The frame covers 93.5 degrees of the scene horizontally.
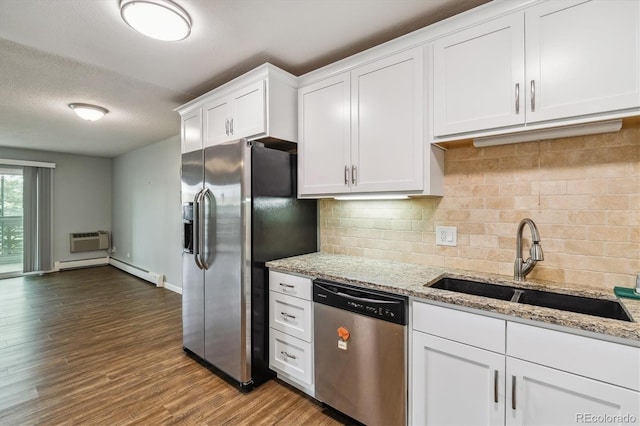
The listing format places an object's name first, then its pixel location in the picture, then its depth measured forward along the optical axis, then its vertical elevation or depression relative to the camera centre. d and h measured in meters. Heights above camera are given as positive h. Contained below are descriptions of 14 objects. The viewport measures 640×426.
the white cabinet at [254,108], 2.25 +0.84
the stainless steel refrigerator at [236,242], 2.18 -0.23
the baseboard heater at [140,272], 5.03 -1.11
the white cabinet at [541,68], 1.27 +0.69
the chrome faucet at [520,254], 1.58 -0.23
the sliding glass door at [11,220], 5.62 -0.14
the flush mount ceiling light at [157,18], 1.62 +1.10
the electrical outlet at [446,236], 2.00 -0.16
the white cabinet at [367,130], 1.82 +0.55
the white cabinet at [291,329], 2.04 -0.83
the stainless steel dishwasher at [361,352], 1.59 -0.80
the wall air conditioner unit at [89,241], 6.41 -0.62
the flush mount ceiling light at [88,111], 3.29 +1.13
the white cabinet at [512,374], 1.10 -0.68
